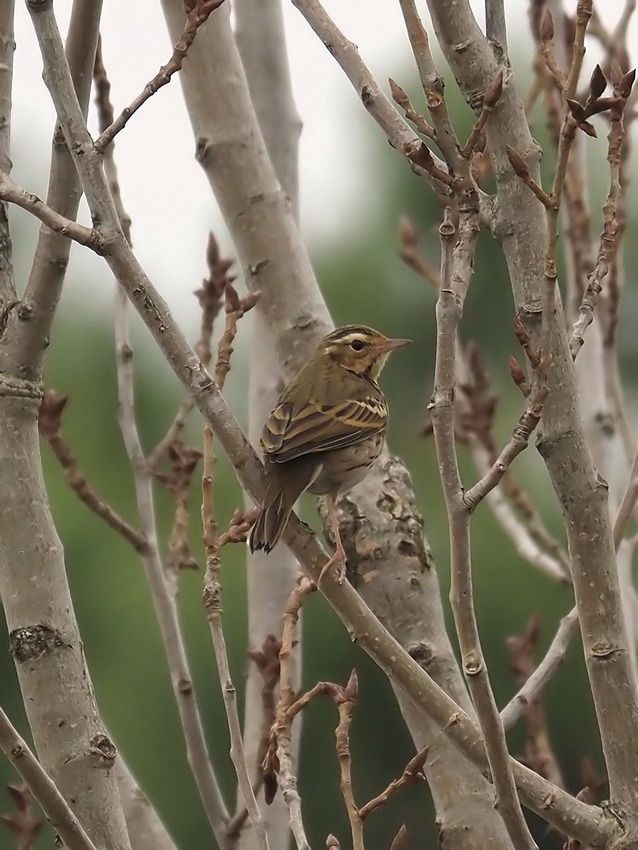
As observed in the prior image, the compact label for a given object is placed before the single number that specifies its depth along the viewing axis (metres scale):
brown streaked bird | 6.05
